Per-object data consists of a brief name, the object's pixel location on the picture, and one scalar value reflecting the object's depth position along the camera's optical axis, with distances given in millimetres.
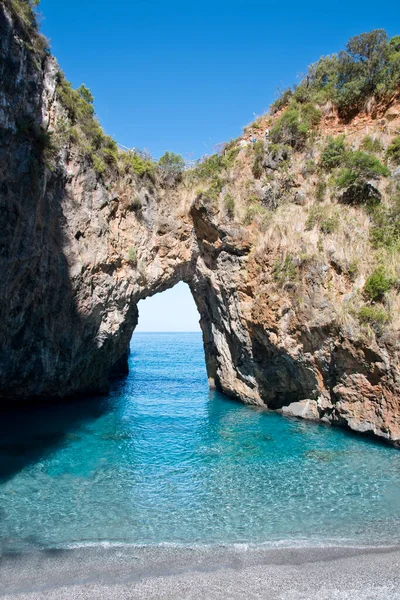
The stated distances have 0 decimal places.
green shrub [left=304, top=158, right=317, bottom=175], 20203
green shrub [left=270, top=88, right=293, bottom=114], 22906
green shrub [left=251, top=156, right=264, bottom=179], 20969
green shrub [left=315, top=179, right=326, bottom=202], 19250
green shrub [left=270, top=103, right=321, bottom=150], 20953
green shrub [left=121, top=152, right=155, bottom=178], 20202
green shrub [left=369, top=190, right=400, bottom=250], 16203
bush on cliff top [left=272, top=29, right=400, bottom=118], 20797
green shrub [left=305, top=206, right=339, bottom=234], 17406
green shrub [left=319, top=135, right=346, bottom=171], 19578
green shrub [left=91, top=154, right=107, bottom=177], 17781
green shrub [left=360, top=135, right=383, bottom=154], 19531
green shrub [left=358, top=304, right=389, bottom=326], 14297
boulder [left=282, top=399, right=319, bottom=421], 17641
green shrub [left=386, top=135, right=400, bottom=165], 18711
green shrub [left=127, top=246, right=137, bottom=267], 19484
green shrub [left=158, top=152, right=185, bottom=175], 21891
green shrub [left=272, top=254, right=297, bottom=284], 17656
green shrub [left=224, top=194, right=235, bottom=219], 20219
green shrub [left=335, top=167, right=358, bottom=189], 18203
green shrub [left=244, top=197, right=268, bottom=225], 19688
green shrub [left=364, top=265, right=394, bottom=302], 14781
